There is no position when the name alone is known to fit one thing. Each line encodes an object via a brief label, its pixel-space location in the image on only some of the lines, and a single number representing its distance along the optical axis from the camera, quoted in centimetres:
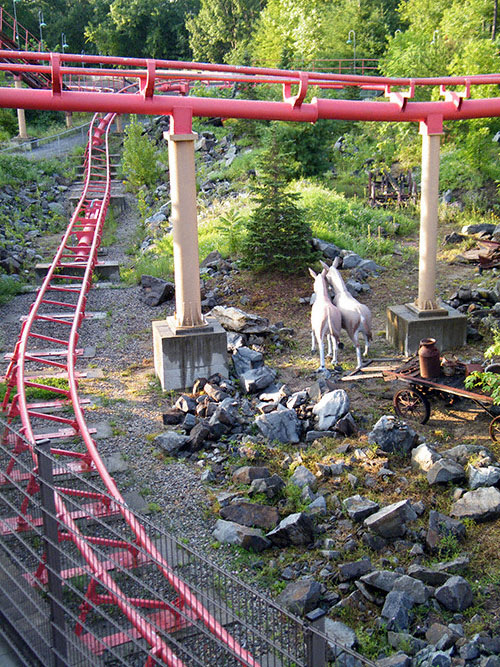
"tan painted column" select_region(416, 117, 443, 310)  1076
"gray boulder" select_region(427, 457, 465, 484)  727
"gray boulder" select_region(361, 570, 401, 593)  574
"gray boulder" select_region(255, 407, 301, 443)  850
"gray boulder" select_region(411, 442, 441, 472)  755
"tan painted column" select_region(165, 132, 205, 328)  992
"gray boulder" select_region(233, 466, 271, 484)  754
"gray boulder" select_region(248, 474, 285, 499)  727
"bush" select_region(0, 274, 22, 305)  1448
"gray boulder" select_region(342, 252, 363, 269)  1489
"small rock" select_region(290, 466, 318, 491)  738
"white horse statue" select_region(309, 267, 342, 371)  1017
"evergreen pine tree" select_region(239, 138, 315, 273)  1406
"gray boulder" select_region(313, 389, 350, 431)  860
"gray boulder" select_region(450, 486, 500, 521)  671
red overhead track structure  889
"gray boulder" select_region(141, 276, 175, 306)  1409
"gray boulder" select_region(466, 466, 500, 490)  702
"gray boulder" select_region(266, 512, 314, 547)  650
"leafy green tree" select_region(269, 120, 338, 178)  2114
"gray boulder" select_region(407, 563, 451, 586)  583
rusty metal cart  858
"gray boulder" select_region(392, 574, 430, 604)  561
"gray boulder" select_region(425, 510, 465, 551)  632
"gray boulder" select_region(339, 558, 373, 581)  596
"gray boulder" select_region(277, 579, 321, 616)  560
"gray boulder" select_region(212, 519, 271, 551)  652
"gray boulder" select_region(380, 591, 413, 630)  539
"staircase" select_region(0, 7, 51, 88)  2812
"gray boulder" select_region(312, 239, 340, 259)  1484
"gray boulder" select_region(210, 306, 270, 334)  1153
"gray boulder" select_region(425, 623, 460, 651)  509
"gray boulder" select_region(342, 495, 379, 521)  675
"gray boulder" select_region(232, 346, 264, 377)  1045
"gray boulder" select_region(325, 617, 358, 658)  526
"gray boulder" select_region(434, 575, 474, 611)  558
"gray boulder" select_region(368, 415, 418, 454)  800
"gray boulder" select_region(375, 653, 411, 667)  484
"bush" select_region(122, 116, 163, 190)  2438
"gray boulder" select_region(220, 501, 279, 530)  680
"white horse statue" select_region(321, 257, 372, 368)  1020
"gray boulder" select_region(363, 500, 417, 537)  650
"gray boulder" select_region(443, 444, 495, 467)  755
